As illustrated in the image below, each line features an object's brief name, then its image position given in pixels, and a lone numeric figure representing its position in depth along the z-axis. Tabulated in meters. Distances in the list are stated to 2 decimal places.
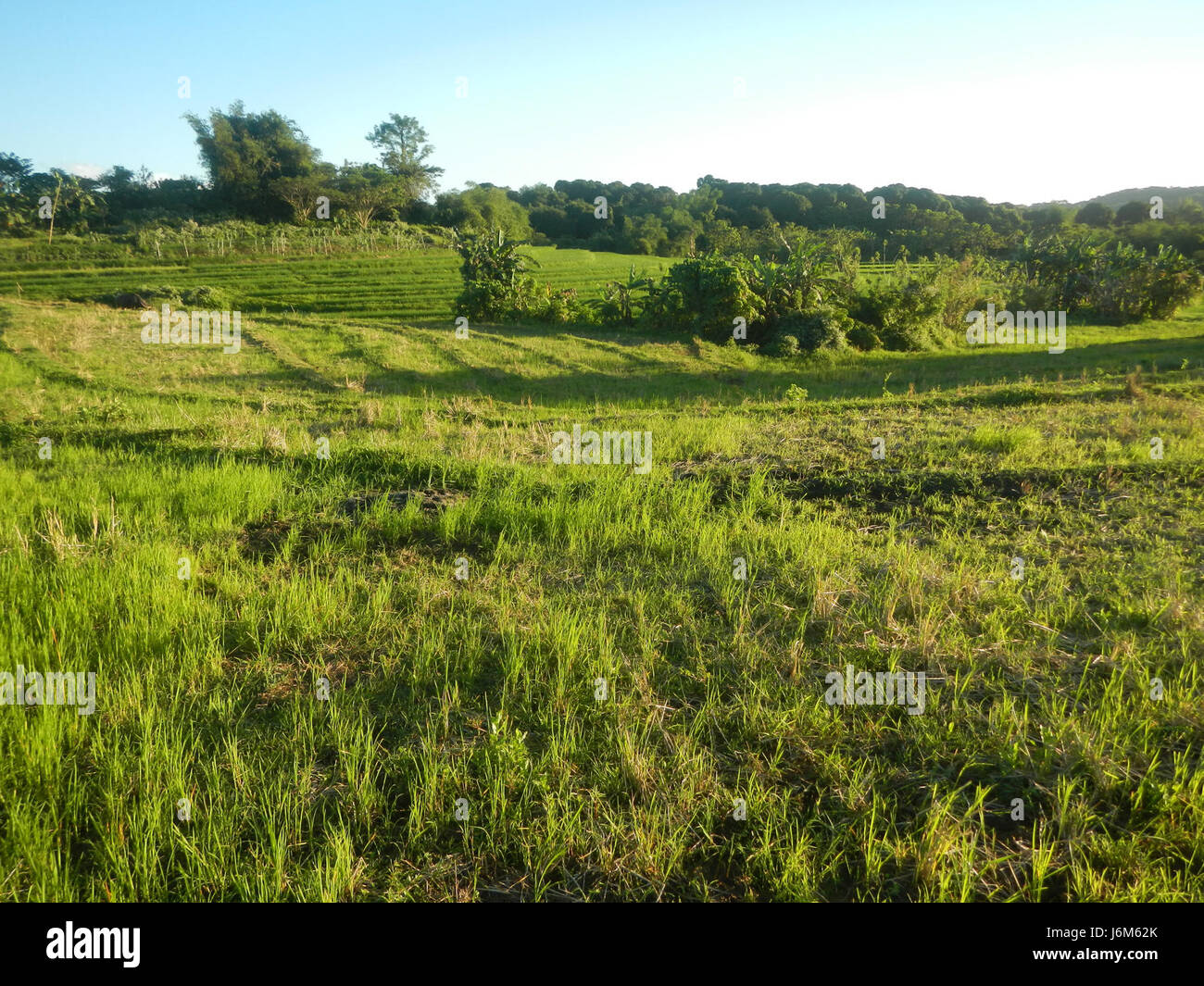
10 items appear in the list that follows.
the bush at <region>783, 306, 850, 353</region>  24.77
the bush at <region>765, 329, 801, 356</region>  24.44
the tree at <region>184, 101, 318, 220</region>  68.69
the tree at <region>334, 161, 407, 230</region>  67.75
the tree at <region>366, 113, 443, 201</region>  83.31
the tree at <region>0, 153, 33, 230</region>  52.03
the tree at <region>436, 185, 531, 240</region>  67.75
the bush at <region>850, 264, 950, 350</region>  27.34
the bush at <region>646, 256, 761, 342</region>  25.58
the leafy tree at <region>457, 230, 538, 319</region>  30.19
